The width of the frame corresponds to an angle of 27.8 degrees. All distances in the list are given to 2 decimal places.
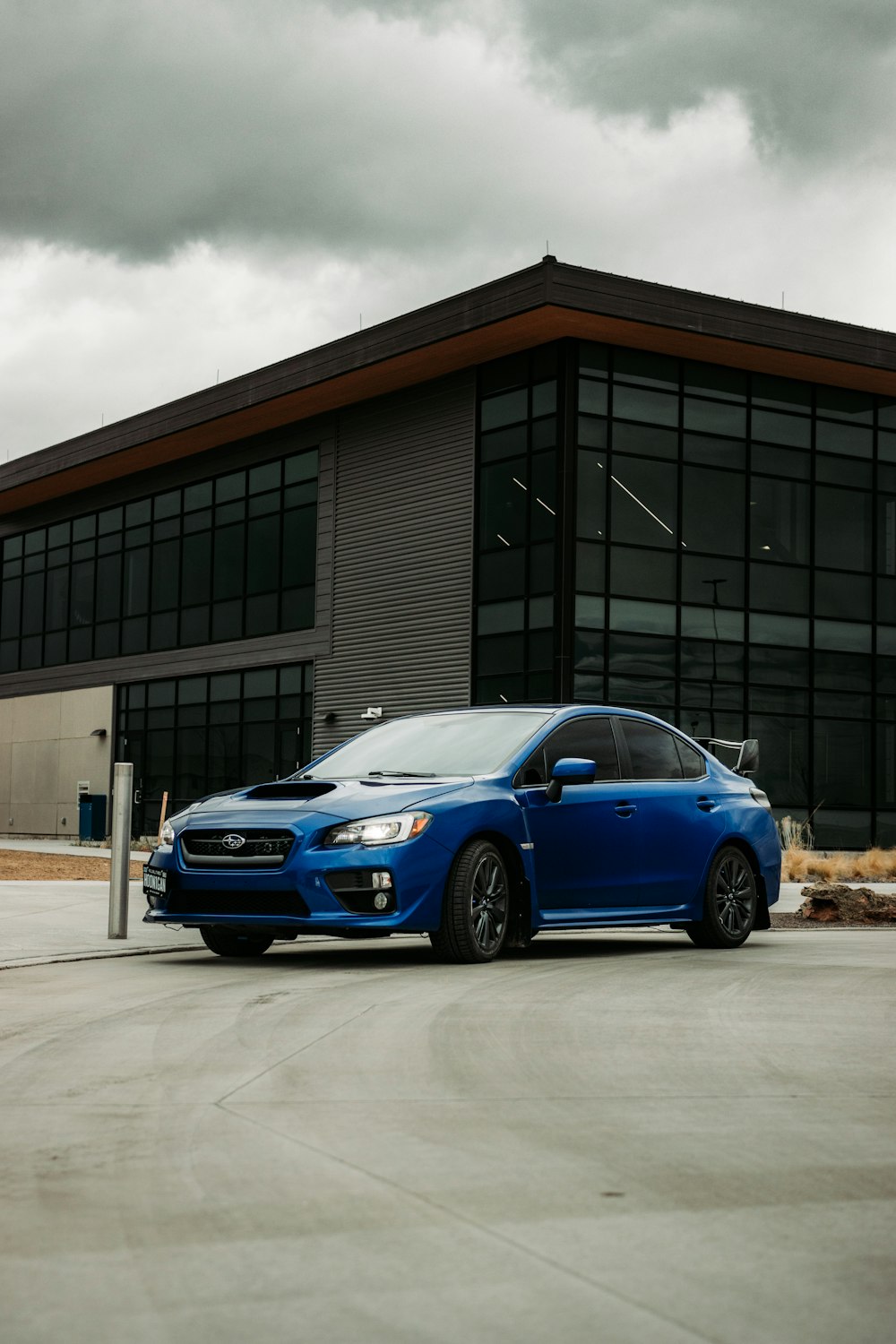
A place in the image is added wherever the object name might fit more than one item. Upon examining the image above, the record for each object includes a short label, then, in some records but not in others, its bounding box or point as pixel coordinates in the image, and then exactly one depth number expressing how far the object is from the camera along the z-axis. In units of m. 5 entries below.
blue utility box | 39.09
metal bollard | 13.05
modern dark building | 29.75
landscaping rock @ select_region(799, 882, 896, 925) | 17.19
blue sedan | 10.67
